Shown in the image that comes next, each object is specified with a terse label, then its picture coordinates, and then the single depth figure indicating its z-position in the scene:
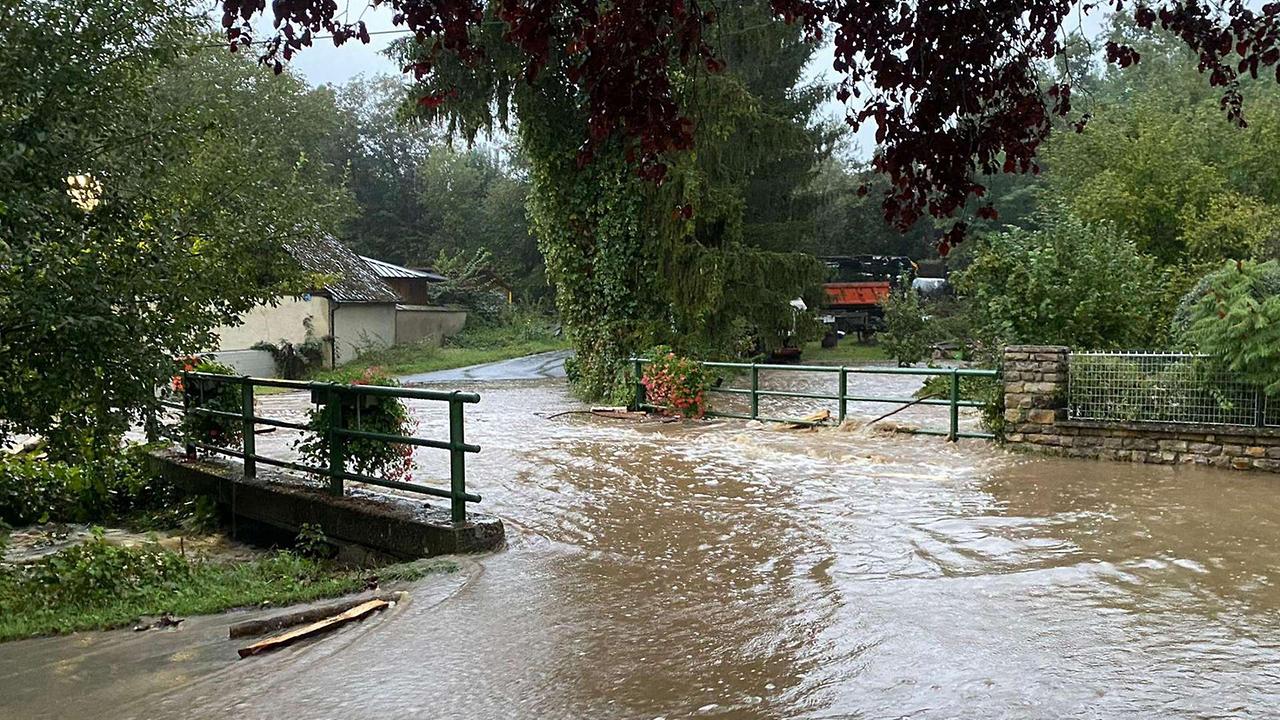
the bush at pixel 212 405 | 11.30
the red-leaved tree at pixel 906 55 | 4.43
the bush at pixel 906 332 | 27.67
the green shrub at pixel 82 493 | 10.62
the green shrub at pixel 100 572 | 7.51
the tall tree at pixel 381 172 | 63.88
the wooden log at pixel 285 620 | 6.12
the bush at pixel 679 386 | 17.05
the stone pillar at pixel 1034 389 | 12.74
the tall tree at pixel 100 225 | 6.84
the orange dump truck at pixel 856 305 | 41.44
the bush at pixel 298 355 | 34.78
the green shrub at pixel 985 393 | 13.42
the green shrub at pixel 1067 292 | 14.55
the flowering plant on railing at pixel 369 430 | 9.19
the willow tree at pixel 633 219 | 20.70
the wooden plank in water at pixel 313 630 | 5.71
